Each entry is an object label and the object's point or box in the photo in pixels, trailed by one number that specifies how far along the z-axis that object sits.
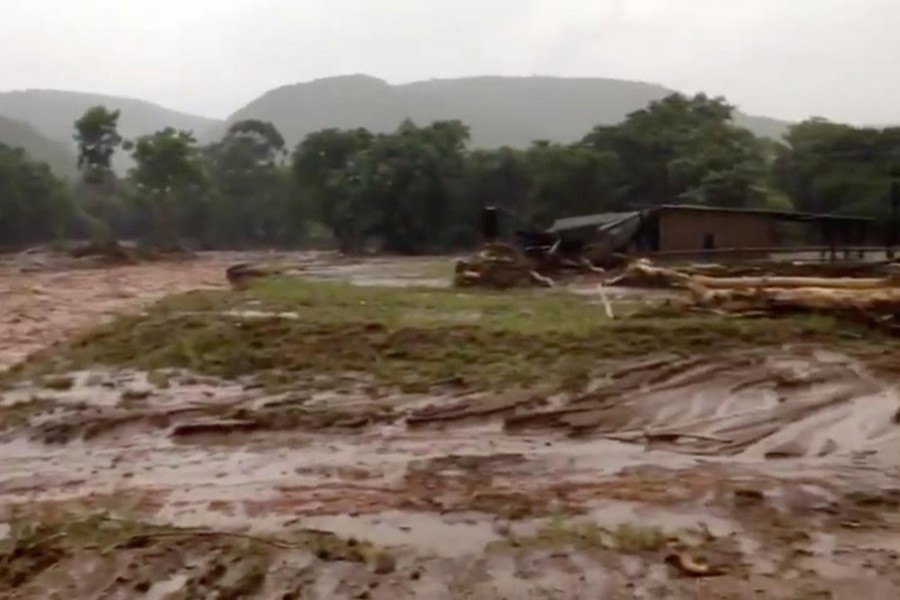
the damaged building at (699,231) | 22.73
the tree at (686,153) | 29.94
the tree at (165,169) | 45.31
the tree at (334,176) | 41.78
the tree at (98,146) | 45.81
